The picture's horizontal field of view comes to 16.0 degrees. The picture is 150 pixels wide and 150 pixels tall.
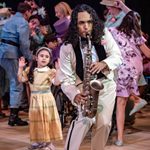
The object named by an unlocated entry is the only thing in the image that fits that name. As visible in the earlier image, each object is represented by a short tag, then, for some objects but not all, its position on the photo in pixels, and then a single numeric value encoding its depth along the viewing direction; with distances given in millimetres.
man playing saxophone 4323
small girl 5909
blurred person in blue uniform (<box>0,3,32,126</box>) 7635
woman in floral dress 6213
